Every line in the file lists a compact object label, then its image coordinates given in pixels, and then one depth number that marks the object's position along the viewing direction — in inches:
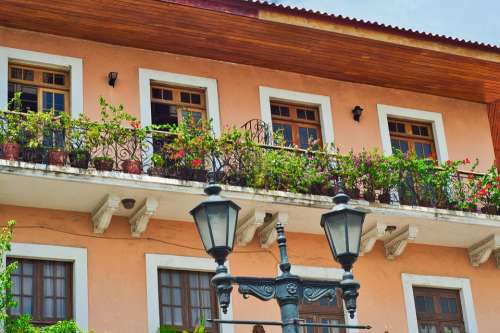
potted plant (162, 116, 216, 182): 609.9
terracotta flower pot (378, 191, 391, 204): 658.8
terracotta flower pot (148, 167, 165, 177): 604.1
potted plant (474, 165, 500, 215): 691.4
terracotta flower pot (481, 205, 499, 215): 689.0
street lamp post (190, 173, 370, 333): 376.8
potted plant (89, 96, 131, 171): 587.5
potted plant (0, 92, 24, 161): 567.8
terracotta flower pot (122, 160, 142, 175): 597.3
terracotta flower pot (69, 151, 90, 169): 581.3
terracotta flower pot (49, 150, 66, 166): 577.3
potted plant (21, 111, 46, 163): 574.2
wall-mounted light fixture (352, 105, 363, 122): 729.6
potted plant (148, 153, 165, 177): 604.7
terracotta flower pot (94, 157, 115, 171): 585.6
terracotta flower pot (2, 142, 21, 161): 566.6
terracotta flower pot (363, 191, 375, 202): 653.3
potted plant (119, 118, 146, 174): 607.5
